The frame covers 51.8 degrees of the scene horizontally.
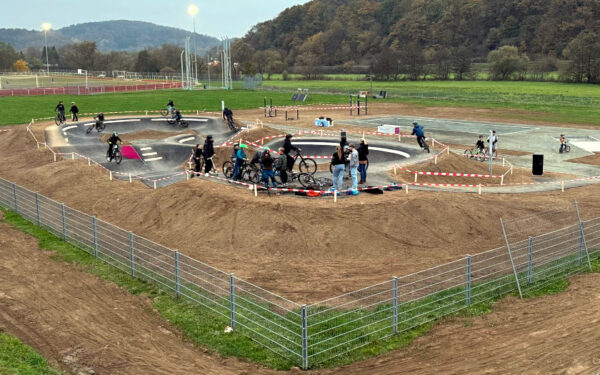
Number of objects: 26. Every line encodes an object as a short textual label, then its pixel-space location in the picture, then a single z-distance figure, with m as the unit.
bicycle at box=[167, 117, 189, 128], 47.36
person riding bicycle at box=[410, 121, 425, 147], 33.28
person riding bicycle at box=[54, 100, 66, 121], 46.92
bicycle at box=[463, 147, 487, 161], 36.28
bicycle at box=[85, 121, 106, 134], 43.53
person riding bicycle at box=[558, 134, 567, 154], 38.83
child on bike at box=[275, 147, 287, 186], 23.88
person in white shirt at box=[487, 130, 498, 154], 29.89
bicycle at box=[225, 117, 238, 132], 45.09
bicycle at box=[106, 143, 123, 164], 33.22
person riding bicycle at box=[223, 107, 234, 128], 44.97
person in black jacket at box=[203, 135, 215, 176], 27.17
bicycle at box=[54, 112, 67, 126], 47.47
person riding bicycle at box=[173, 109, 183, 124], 47.12
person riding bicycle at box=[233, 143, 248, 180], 25.44
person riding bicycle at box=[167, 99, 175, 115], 48.88
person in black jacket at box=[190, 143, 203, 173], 27.65
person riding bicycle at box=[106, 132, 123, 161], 33.03
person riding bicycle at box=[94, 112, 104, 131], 43.48
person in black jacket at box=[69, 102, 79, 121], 48.12
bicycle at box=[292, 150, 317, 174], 27.97
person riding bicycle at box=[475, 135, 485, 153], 35.69
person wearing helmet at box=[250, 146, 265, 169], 24.67
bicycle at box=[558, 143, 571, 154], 39.00
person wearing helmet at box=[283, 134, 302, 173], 25.73
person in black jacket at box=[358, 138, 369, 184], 24.82
